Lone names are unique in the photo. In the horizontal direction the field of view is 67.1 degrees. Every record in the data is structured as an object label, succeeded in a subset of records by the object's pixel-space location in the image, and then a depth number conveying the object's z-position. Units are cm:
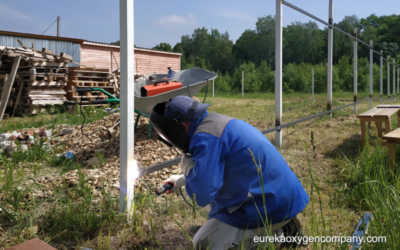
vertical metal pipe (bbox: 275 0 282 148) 455
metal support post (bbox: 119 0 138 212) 230
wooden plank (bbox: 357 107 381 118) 420
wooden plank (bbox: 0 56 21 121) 879
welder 167
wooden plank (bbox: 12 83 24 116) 951
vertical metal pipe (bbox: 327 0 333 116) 661
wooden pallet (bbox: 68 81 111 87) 1071
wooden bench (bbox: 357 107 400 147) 418
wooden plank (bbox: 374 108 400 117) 419
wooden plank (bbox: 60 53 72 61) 1014
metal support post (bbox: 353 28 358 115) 862
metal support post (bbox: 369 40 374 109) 1059
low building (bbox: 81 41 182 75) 1678
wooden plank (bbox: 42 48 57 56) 1007
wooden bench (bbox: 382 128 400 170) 296
